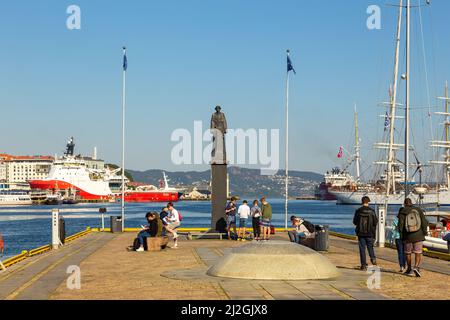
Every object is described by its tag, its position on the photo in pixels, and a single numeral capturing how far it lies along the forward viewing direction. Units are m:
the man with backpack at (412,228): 17.31
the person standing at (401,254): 18.62
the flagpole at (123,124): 43.69
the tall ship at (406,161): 43.94
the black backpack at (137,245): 25.47
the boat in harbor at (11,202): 199.00
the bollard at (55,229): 27.84
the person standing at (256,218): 29.92
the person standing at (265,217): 29.55
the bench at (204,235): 32.47
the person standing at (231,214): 31.38
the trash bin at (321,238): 25.42
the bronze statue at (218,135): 31.92
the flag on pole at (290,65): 45.66
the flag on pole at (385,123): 129.16
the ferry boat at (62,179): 196.50
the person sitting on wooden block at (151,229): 25.39
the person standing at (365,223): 18.48
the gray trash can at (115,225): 39.34
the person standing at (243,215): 30.83
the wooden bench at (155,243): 25.50
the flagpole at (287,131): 44.41
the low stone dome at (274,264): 16.22
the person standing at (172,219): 27.63
